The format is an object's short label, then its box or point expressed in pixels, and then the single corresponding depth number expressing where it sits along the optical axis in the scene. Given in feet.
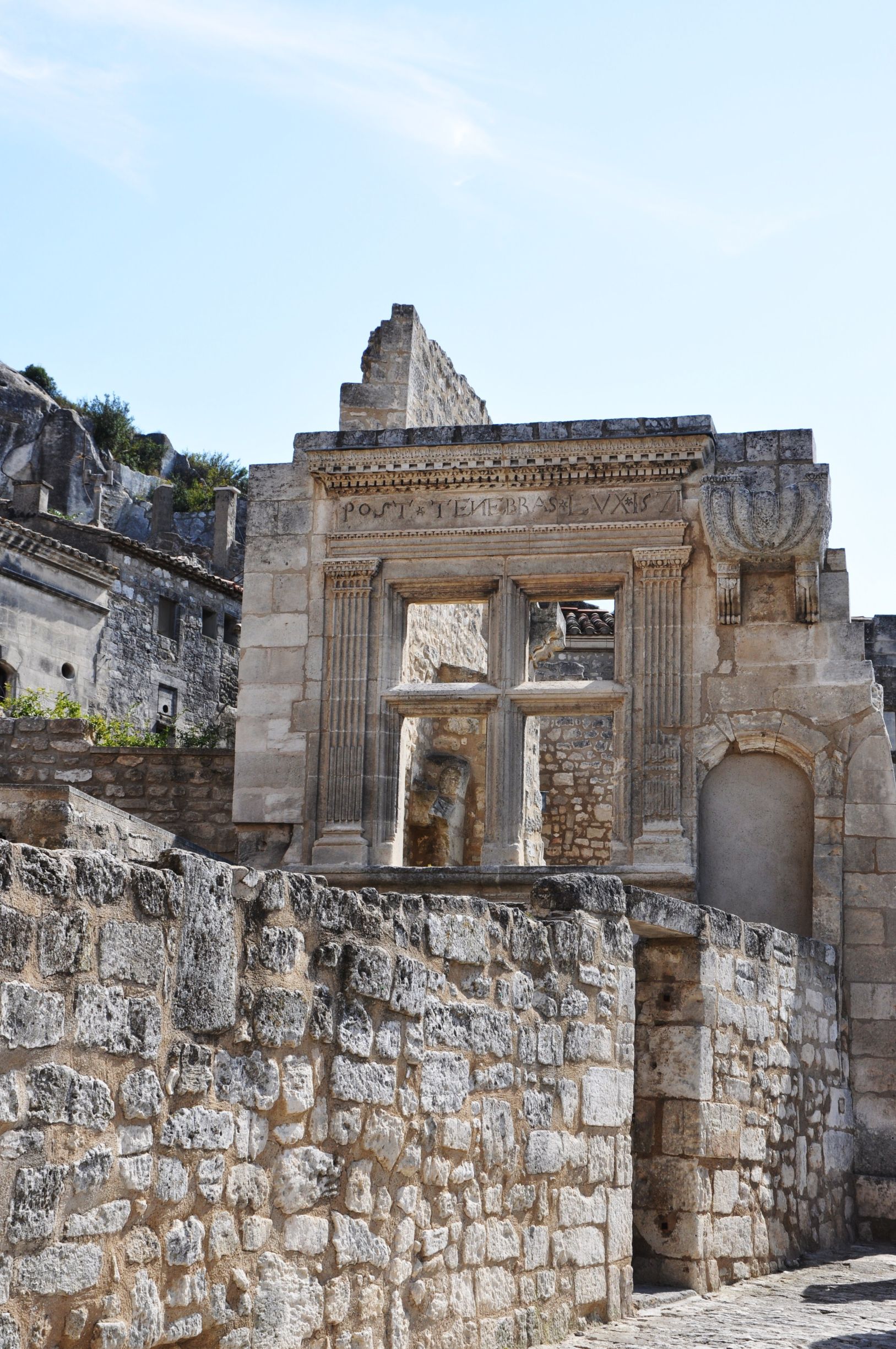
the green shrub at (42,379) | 184.03
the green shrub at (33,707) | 66.18
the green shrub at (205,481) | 174.60
